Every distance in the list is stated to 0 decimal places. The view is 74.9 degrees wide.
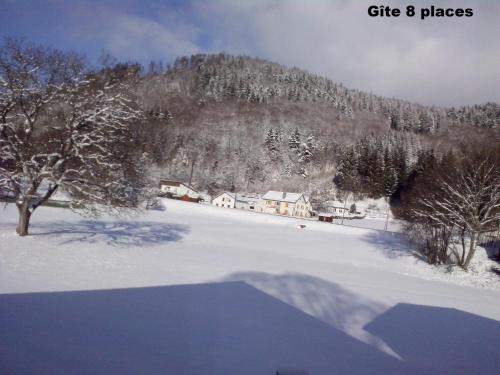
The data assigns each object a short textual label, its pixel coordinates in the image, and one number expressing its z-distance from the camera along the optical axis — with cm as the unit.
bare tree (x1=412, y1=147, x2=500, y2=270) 2358
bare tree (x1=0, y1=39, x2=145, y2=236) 1362
